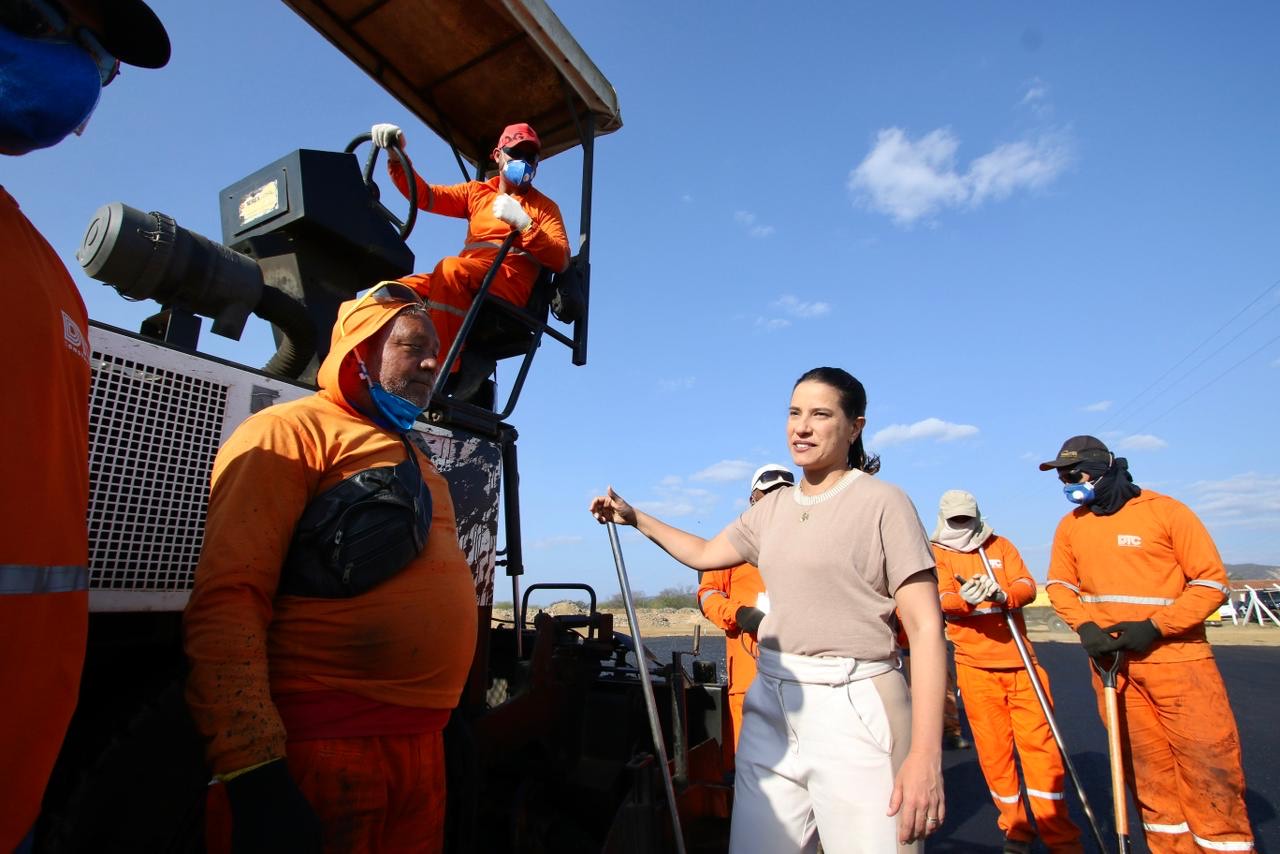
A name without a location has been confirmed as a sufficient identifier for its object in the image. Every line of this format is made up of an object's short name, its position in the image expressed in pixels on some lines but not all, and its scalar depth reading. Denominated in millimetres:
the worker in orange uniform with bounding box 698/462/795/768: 4199
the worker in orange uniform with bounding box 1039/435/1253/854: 3367
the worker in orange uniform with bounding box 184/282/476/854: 1418
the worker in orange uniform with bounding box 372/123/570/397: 3238
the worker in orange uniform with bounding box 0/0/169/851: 898
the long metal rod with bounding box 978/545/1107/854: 3511
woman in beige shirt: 1841
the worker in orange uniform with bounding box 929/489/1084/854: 3936
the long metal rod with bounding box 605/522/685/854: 2391
